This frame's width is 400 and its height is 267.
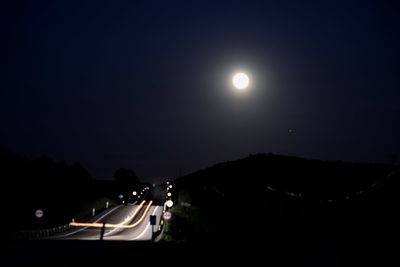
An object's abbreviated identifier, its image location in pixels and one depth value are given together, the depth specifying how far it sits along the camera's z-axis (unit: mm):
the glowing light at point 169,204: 85938
